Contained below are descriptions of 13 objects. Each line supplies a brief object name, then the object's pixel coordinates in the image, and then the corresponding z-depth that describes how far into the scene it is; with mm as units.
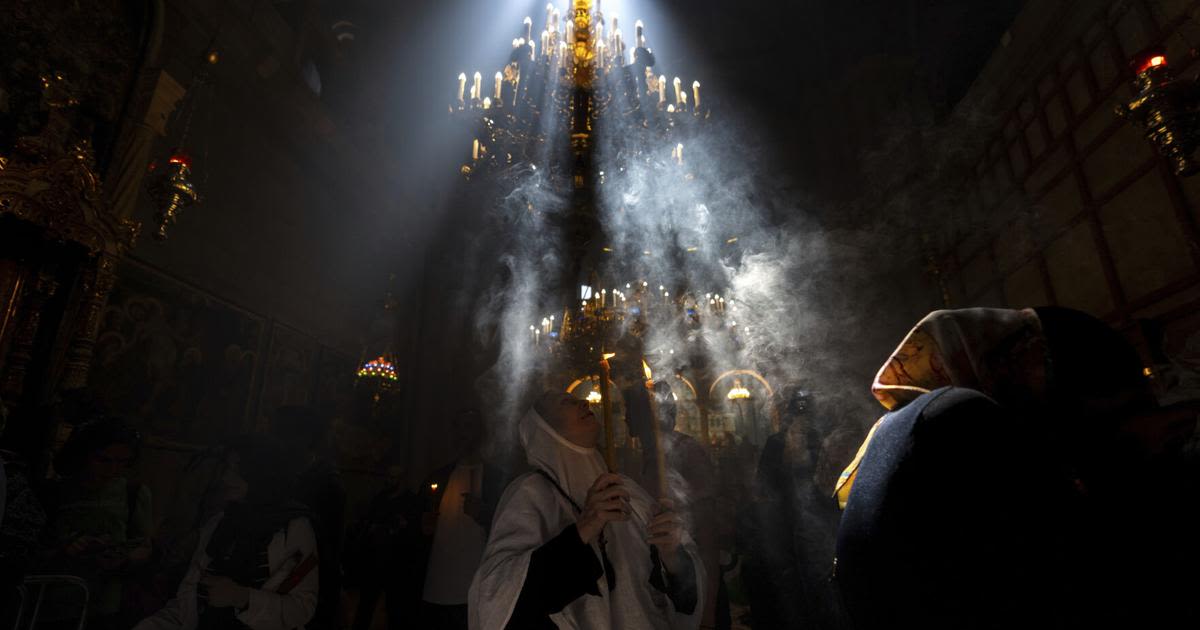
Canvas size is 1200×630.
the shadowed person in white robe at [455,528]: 3361
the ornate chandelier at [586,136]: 5363
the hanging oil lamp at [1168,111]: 2887
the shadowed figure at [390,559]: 3875
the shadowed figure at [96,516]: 3152
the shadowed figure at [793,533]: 3080
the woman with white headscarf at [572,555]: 1735
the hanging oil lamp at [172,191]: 4324
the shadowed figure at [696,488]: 3340
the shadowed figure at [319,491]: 3002
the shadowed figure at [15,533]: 2436
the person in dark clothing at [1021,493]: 908
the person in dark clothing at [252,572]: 2316
